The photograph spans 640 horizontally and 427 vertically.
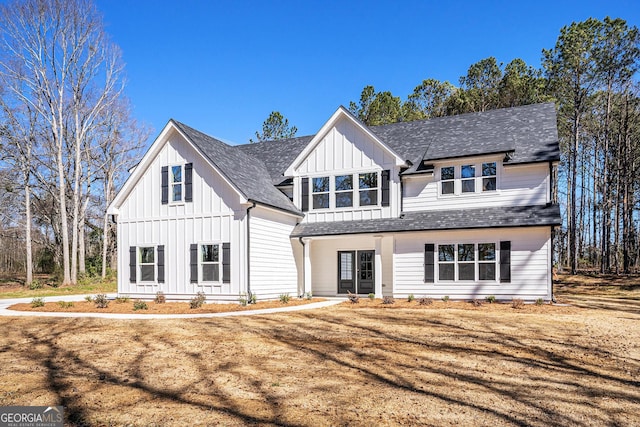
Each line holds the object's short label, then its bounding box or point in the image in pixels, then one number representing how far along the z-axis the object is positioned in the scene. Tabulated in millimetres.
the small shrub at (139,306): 15773
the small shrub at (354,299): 16875
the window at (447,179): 18609
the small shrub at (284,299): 17406
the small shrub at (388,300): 16469
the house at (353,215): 17219
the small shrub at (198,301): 16172
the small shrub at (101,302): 16547
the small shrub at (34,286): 27094
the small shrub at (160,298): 18094
